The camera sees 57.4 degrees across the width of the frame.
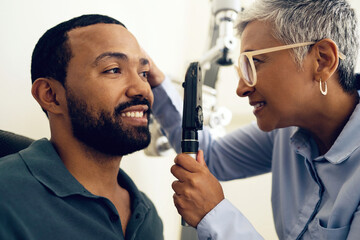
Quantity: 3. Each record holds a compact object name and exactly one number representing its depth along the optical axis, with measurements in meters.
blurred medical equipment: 1.55
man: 0.82
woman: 0.88
